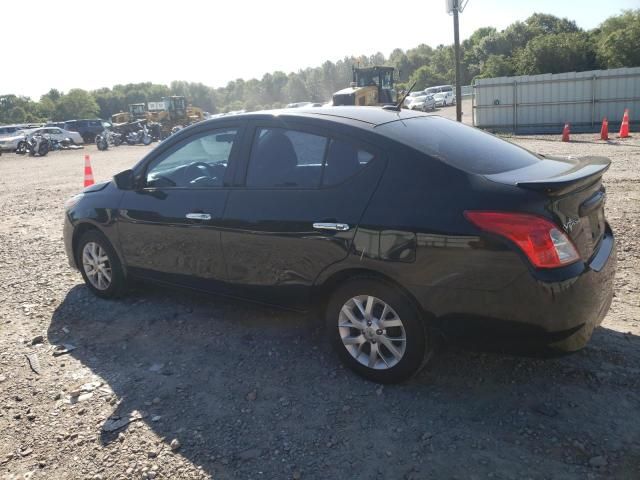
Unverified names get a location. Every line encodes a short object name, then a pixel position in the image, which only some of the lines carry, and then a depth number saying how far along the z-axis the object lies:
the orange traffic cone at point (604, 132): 15.53
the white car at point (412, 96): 44.57
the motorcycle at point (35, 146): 27.55
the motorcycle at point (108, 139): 29.67
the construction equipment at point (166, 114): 36.00
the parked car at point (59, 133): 30.45
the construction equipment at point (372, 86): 23.34
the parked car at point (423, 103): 42.77
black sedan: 2.79
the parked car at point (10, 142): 29.59
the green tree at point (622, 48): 38.59
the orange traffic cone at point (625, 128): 15.74
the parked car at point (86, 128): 34.69
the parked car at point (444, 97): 48.03
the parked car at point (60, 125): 34.89
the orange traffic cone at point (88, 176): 10.01
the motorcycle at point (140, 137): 32.22
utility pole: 16.77
